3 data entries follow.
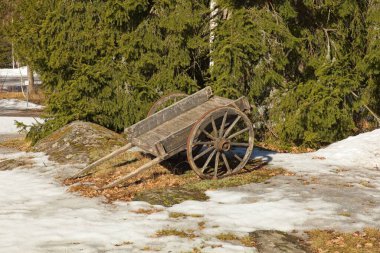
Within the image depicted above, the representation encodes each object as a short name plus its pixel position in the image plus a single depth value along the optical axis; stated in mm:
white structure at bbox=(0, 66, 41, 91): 46588
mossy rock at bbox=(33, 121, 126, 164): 10406
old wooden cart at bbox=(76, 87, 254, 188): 7715
